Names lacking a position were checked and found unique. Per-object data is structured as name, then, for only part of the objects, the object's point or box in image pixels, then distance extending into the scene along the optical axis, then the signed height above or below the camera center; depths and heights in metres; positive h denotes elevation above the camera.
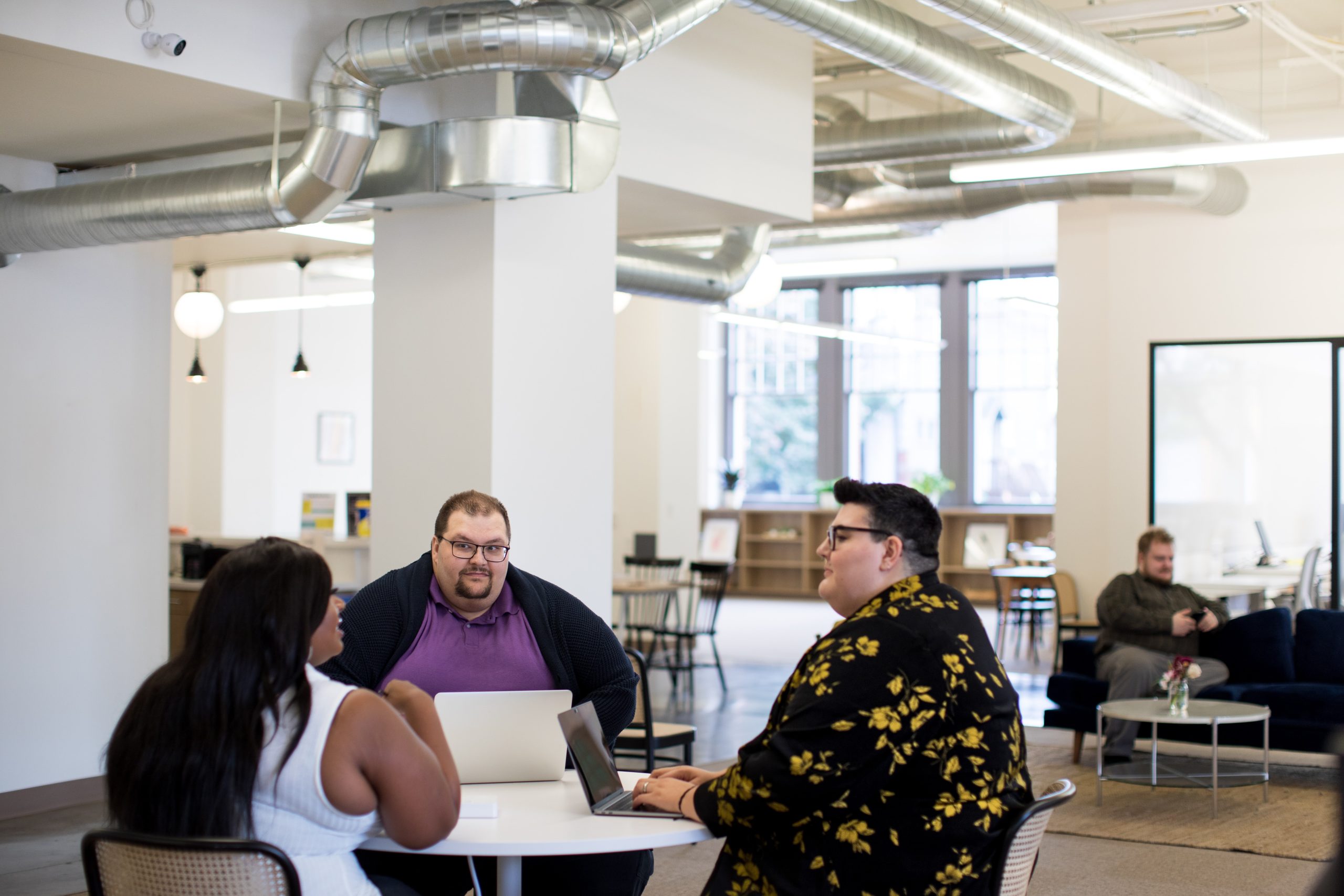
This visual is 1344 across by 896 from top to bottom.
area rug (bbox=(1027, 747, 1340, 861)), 5.62 -1.59
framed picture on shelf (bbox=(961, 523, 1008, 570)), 16.53 -0.99
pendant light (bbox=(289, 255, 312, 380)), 9.46 +0.83
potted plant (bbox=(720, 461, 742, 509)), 18.33 -0.28
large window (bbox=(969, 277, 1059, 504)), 17.53 +0.99
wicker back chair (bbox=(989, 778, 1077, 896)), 2.55 -0.74
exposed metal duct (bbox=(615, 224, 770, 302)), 8.25 +1.25
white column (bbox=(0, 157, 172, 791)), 6.28 -0.17
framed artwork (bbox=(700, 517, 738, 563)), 17.50 -1.01
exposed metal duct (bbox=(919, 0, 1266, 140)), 6.02 +2.05
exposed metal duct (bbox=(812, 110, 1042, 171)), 8.34 +2.08
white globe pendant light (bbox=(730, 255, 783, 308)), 9.89 +1.36
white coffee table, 6.09 -1.15
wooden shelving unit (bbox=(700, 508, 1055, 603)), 16.81 -1.09
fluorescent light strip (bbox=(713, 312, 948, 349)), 13.44 +1.50
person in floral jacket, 2.55 -0.59
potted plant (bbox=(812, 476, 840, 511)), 17.50 -0.40
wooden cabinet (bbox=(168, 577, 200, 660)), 9.30 -0.99
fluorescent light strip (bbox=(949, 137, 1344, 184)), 7.19 +1.71
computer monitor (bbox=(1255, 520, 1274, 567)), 9.36 -0.60
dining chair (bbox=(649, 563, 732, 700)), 9.67 -1.38
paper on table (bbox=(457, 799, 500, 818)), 2.73 -0.71
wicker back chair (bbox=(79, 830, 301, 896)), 2.22 -0.68
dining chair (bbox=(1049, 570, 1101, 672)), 9.49 -1.00
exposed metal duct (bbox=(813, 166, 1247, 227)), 9.28 +1.98
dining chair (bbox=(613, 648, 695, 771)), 4.98 -1.13
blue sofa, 7.03 -1.06
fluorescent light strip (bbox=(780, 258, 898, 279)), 12.41 +1.87
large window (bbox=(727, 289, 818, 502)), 18.98 +0.87
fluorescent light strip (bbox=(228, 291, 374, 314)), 11.65 +1.43
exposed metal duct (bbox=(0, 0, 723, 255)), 4.62 +1.34
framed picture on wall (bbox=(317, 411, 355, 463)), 14.11 +0.28
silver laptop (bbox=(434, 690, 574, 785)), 2.96 -0.61
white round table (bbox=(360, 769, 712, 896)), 2.50 -0.72
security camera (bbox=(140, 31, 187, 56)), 4.64 +1.47
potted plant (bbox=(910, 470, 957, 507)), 16.83 -0.23
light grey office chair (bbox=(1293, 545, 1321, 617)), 8.98 -0.80
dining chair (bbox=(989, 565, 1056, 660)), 11.23 -1.25
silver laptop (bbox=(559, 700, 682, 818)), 2.76 -0.64
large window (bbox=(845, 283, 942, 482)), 18.23 +1.10
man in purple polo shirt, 3.37 -0.46
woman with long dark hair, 2.25 -0.48
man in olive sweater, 7.04 -0.87
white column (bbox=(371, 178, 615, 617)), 5.70 +0.38
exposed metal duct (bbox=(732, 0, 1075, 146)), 5.95 +2.02
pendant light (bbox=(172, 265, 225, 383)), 8.61 +0.96
